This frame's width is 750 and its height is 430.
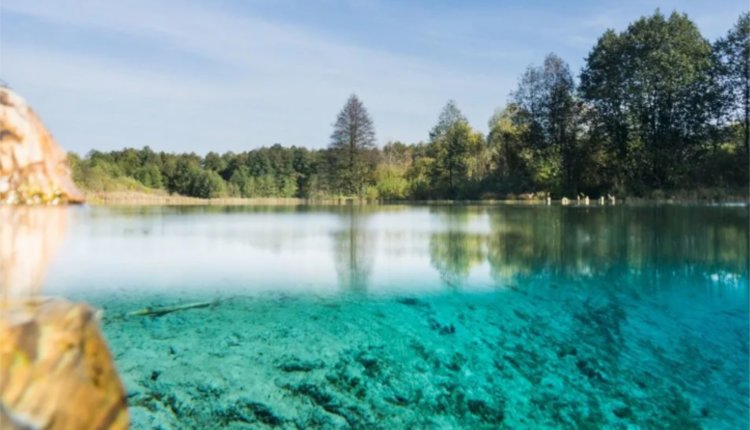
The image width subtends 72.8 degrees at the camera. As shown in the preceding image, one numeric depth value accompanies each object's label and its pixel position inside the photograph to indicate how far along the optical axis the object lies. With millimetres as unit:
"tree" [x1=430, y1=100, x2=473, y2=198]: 46719
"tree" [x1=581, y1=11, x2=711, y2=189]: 30984
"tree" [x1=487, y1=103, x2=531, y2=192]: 40625
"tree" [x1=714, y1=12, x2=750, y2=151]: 29828
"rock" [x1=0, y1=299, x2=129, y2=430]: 1809
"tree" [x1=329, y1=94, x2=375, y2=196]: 57281
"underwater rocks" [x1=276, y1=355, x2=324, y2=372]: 4586
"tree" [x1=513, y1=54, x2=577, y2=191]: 37344
